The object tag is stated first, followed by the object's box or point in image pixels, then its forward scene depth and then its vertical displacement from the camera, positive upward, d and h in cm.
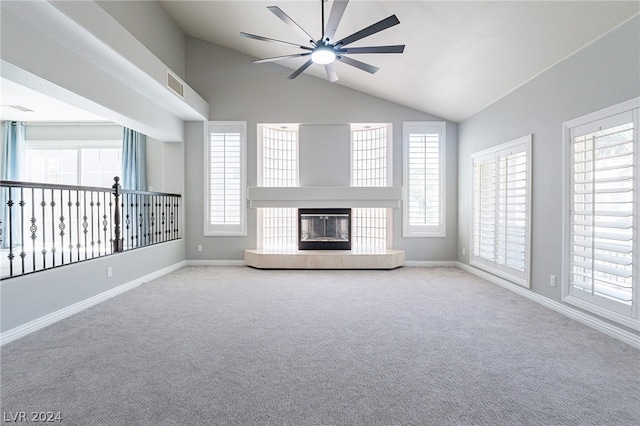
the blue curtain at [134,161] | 628 +102
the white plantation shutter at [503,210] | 404 +2
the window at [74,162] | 719 +115
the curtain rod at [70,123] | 715 +204
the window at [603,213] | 263 -2
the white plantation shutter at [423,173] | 607 +75
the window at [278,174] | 639 +79
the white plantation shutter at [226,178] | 614 +66
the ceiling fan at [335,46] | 272 +171
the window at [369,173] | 630 +79
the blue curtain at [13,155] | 689 +126
